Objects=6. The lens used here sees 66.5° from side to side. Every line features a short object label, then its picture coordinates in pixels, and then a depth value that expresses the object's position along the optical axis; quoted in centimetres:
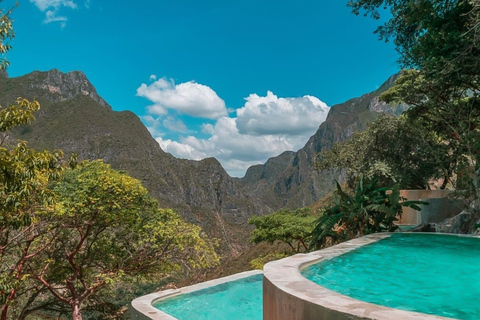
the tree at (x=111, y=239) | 1109
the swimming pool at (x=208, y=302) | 806
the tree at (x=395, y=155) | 1842
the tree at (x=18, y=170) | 552
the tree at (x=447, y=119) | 1150
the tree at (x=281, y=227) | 1689
